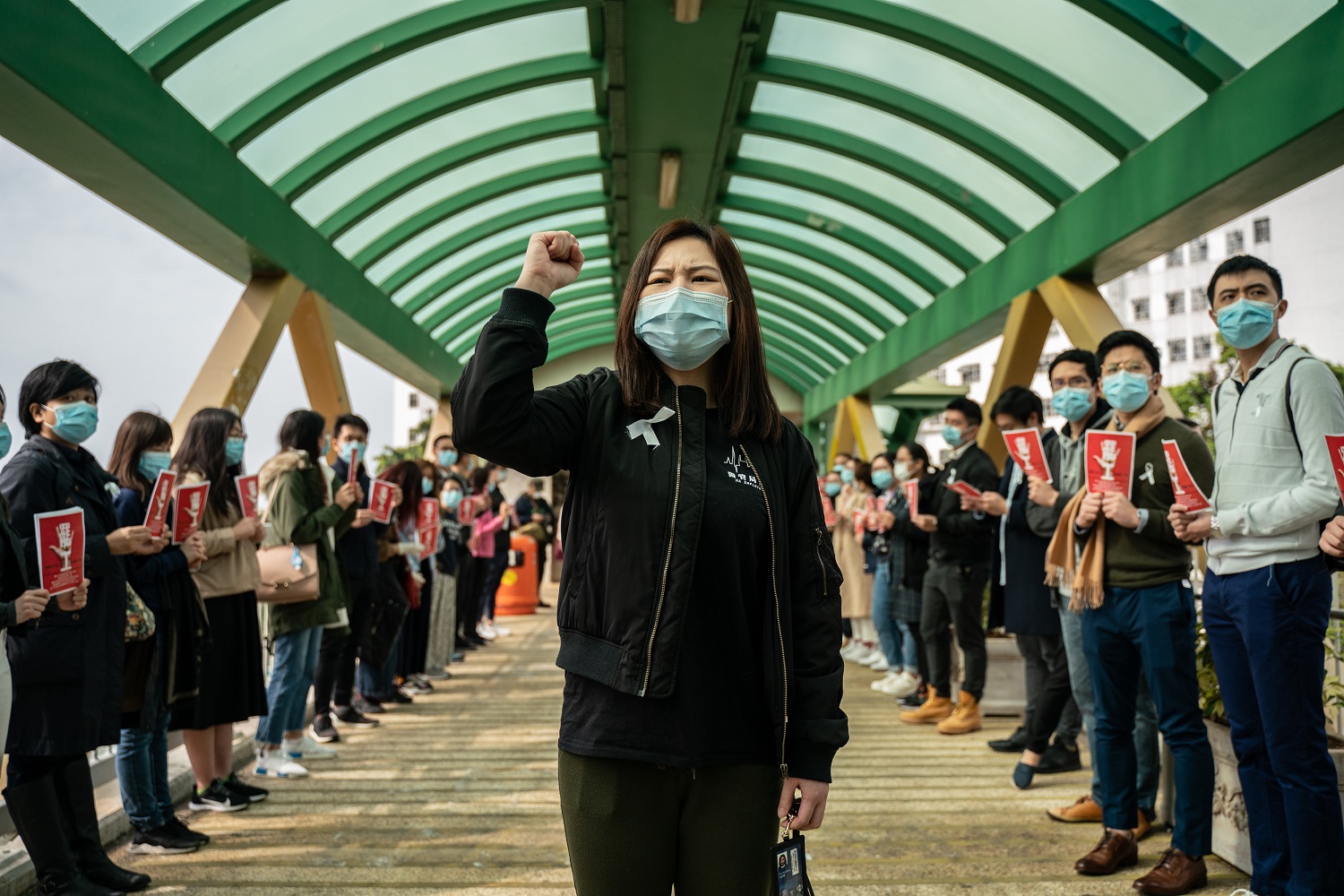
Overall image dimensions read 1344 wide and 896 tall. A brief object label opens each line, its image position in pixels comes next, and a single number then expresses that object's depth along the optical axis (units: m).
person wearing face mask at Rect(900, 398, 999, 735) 7.52
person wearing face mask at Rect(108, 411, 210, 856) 4.73
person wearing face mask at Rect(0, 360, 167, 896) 3.96
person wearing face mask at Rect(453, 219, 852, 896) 2.15
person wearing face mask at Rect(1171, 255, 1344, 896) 3.65
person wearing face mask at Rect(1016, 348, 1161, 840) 5.09
